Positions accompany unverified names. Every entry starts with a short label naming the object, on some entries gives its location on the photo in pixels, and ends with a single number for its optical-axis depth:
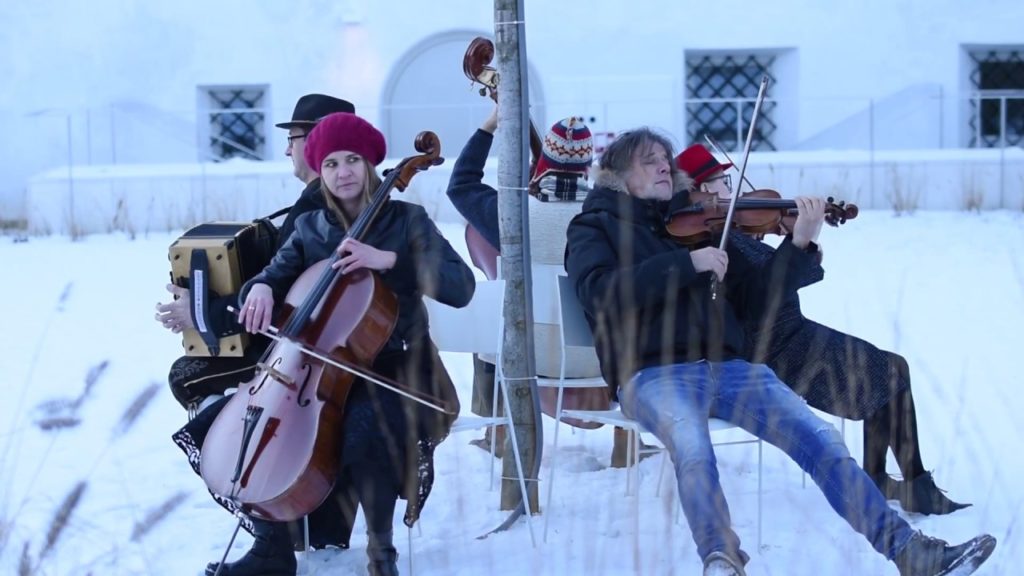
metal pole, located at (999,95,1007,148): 19.48
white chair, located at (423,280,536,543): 6.89
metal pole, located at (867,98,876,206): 20.18
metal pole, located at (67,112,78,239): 18.47
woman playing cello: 6.12
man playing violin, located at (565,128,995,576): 5.85
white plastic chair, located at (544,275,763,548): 6.70
